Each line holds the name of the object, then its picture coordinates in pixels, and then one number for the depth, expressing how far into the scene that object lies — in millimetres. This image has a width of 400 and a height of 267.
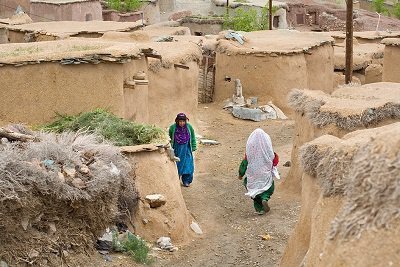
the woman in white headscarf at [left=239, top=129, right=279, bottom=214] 11539
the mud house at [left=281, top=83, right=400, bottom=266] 5402
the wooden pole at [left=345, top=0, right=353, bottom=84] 17297
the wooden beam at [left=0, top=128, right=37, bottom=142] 8711
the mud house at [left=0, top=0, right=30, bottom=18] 30609
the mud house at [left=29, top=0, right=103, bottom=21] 29592
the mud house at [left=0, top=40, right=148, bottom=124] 12062
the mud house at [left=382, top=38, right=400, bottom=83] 18234
